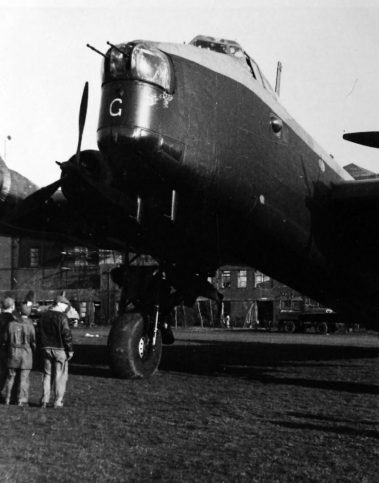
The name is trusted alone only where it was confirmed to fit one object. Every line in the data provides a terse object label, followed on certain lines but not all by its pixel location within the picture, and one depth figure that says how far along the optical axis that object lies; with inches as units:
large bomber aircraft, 327.6
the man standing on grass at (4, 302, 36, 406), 352.6
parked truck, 1732.3
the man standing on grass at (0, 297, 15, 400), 360.5
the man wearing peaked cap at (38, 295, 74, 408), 342.3
